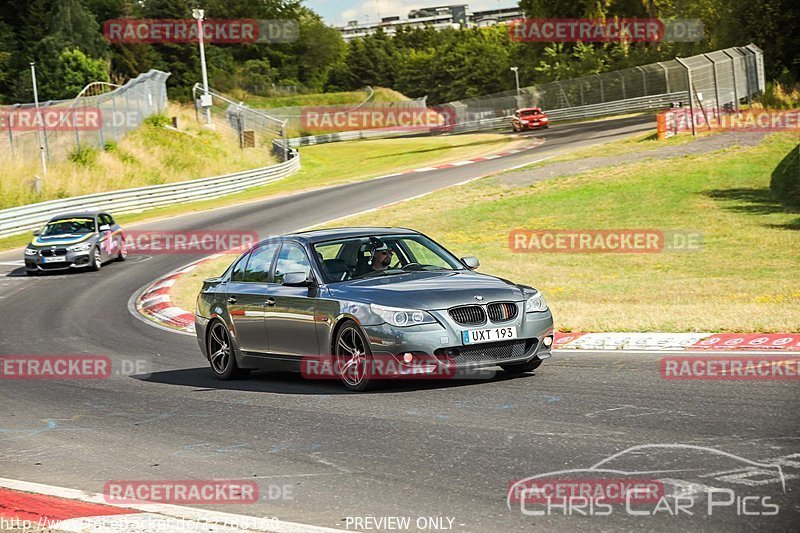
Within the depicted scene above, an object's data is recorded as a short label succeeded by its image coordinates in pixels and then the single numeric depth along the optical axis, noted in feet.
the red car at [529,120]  224.53
